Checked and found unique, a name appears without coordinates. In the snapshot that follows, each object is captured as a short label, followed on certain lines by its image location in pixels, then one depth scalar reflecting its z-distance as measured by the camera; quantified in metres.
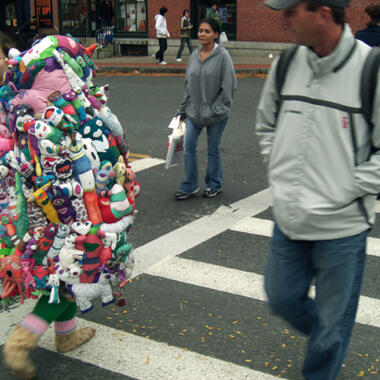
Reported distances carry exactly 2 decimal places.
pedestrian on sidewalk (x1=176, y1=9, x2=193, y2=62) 22.53
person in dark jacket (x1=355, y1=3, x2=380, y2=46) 7.58
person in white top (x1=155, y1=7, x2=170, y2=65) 23.00
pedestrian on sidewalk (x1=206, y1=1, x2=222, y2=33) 22.48
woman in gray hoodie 6.96
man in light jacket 2.75
